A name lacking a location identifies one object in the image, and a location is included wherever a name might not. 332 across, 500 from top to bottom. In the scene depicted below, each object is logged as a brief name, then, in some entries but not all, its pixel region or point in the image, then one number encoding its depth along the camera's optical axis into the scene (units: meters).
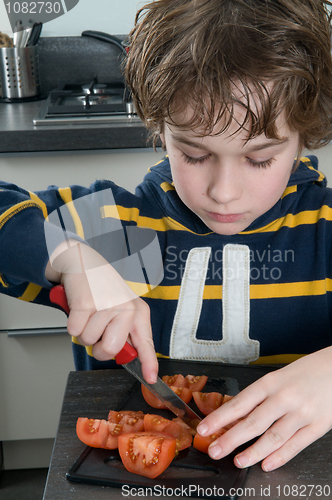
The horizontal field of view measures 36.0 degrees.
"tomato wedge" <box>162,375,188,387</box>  0.72
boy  0.63
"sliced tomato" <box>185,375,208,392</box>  0.71
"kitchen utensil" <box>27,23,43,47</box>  1.75
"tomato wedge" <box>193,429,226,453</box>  0.60
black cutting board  0.54
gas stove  1.39
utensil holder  1.69
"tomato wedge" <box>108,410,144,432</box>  0.64
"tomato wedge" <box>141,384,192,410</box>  0.68
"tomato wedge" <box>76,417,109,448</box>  0.60
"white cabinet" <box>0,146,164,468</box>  1.36
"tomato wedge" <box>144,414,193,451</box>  0.63
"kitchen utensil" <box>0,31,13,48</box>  1.70
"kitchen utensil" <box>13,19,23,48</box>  1.73
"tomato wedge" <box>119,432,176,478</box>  0.56
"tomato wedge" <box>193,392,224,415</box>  0.69
